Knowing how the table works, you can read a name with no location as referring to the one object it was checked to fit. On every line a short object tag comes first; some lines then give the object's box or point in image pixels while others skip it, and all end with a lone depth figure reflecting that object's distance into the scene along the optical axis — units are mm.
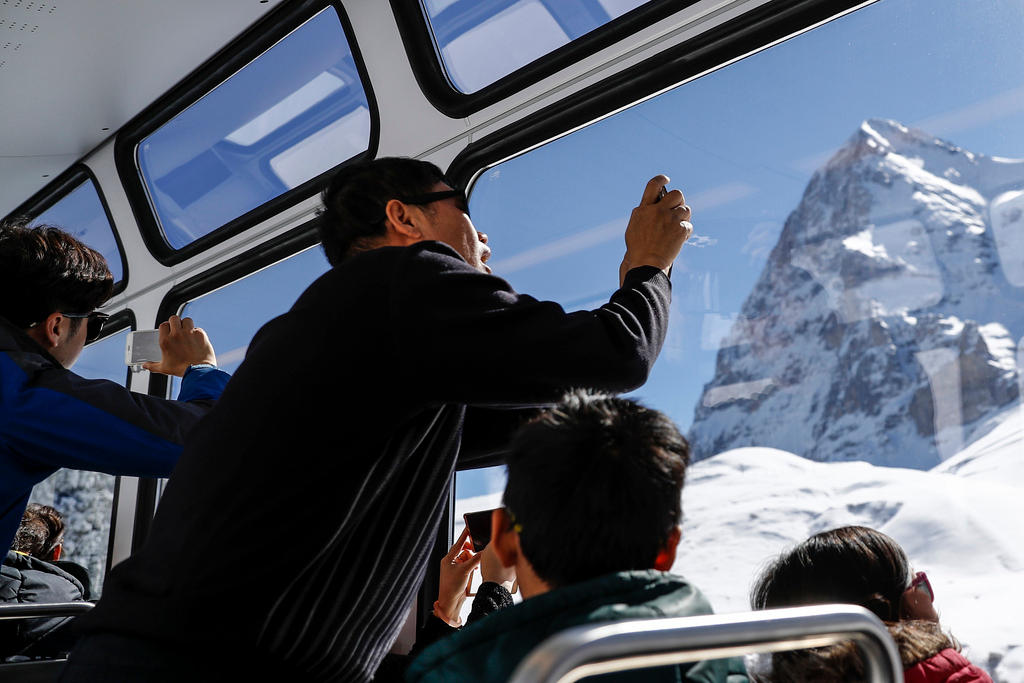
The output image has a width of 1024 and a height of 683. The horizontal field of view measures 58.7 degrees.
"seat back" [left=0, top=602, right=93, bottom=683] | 2209
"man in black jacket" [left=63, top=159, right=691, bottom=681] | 959
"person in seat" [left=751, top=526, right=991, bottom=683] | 1415
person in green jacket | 891
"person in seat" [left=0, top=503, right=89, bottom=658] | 2937
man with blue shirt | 1609
